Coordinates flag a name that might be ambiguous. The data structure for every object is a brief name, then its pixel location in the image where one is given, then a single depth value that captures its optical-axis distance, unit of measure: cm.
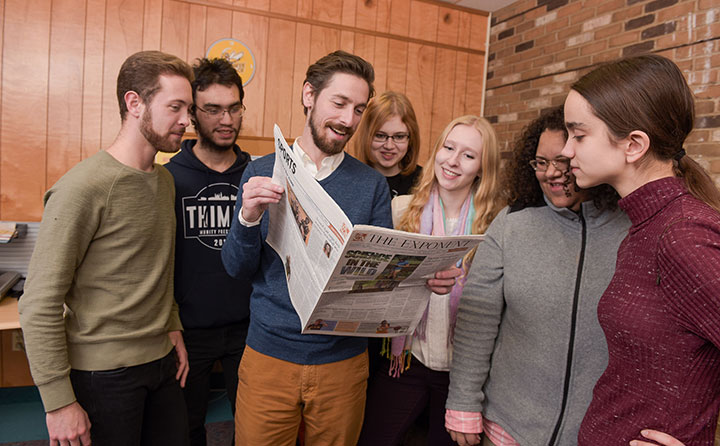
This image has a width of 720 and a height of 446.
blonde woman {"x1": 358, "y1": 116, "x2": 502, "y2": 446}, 163
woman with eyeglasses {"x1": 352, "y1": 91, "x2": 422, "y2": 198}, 221
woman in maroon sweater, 76
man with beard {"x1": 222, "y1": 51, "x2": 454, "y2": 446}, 141
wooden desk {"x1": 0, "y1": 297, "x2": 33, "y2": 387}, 298
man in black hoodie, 184
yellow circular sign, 322
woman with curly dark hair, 116
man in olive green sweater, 123
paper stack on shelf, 268
